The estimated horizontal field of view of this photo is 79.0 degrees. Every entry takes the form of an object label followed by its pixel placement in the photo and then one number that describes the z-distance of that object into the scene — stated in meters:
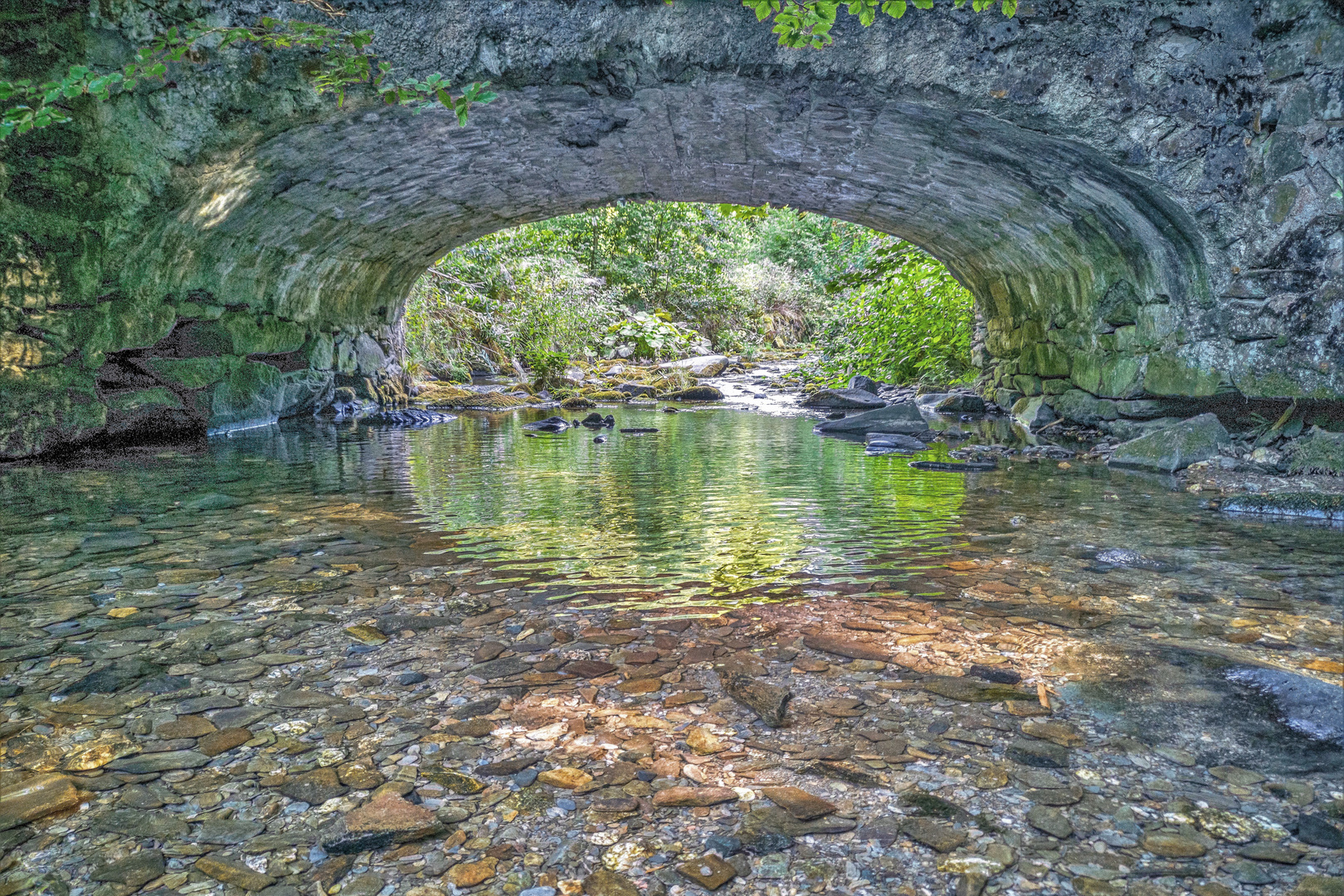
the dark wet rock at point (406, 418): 9.41
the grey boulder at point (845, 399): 11.07
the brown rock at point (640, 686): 1.96
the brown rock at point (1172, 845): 1.31
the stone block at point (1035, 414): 7.74
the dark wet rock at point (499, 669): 2.05
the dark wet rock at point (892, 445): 6.69
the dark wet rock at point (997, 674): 1.97
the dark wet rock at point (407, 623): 2.36
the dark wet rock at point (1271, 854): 1.29
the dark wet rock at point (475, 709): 1.83
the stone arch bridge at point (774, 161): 4.78
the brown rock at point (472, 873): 1.27
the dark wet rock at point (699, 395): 13.19
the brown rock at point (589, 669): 2.06
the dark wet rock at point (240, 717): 1.77
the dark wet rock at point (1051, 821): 1.38
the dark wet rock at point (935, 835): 1.35
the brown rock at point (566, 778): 1.55
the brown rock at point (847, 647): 2.15
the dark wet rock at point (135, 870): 1.26
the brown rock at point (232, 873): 1.26
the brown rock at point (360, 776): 1.54
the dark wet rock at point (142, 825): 1.38
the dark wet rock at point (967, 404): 9.86
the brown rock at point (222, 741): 1.66
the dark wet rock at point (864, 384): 11.85
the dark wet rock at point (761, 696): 1.81
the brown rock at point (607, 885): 1.25
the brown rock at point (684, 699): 1.89
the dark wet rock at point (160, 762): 1.58
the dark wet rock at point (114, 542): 3.24
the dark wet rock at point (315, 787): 1.49
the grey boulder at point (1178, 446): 5.36
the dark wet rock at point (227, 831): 1.36
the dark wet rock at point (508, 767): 1.58
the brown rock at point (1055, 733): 1.68
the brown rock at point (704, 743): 1.67
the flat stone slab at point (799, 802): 1.45
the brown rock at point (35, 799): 1.41
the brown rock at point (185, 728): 1.72
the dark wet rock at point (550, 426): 8.49
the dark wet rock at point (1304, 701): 1.67
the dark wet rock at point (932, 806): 1.43
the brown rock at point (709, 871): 1.27
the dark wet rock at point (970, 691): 1.89
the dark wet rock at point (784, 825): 1.39
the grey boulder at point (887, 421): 7.75
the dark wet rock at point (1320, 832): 1.32
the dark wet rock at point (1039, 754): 1.60
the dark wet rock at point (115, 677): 1.93
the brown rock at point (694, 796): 1.49
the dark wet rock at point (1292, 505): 3.83
